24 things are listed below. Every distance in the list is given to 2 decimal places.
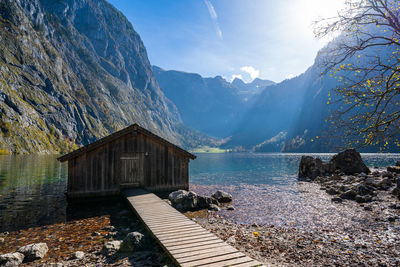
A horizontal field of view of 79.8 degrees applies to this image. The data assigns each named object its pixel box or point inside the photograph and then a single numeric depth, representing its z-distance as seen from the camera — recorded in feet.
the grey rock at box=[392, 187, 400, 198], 72.26
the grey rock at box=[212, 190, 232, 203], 73.10
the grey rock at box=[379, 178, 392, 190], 83.63
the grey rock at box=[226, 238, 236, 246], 36.92
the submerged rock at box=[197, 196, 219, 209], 64.54
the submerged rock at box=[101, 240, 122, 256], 33.03
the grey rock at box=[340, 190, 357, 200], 74.49
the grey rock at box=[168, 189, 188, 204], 62.95
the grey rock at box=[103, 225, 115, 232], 44.18
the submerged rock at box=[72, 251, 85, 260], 31.81
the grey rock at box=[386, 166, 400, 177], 109.93
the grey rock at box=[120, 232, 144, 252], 33.90
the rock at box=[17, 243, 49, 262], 31.78
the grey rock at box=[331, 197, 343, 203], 71.88
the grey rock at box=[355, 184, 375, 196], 75.58
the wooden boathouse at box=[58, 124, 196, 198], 64.95
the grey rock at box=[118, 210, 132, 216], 54.65
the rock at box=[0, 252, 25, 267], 29.55
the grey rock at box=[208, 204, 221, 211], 62.52
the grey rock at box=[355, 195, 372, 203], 69.05
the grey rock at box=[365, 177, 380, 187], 87.39
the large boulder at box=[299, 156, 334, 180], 138.16
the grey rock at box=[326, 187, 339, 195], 84.89
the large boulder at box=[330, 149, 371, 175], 132.36
